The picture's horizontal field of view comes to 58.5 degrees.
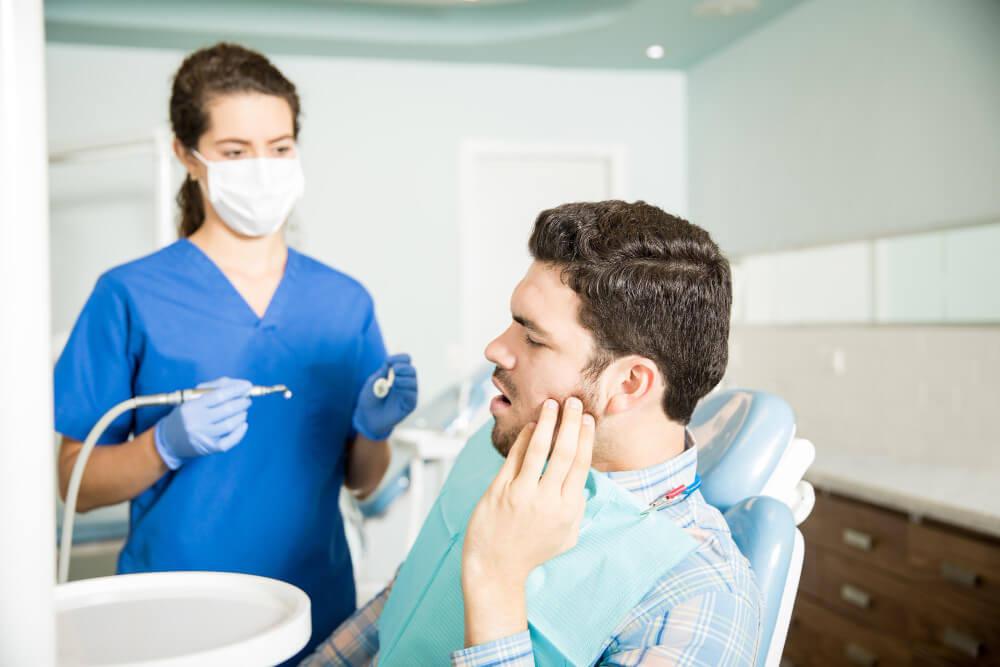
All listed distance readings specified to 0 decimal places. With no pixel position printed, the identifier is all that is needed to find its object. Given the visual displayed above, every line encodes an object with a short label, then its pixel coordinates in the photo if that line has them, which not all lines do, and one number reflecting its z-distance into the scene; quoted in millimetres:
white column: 446
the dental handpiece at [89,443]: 1146
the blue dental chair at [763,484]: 995
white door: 4445
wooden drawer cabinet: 2051
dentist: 1298
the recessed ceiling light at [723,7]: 3502
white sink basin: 706
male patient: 879
